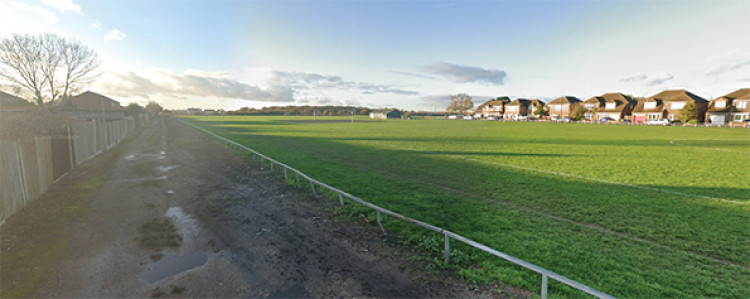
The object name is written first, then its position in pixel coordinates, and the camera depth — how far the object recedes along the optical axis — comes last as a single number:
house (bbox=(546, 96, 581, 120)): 86.38
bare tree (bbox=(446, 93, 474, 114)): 154.12
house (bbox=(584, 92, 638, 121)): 73.19
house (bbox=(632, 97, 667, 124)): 64.75
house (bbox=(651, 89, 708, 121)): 60.09
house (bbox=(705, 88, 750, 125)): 54.22
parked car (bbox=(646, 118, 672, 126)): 56.81
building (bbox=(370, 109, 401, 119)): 126.06
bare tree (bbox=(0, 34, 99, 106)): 34.09
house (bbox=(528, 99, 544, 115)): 99.07
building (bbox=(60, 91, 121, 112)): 59.13
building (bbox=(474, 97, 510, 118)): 114.25
